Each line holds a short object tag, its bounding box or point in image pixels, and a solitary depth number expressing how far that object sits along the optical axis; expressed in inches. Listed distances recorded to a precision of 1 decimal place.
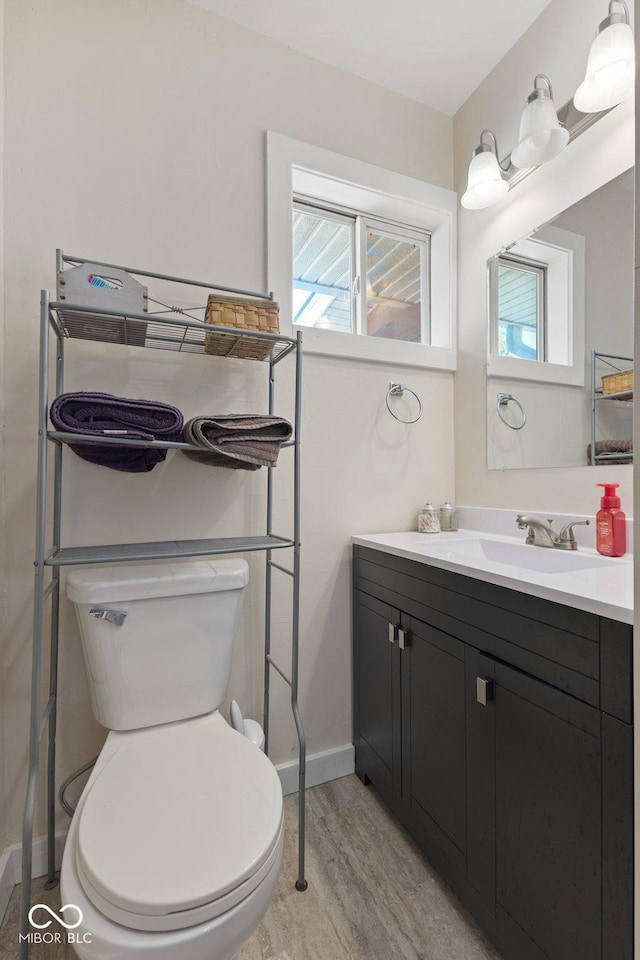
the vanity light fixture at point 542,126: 51.8
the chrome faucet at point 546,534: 52.6
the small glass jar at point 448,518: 70.8
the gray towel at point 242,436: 43.8
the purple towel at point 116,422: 40.5
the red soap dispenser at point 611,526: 47.2
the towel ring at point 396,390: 69.1
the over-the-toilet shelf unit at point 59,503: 38.2
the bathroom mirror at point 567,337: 49.2
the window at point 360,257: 61.6
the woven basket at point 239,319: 48.6
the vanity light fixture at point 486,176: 61.2
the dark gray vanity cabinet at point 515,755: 28.8
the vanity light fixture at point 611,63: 44.7
